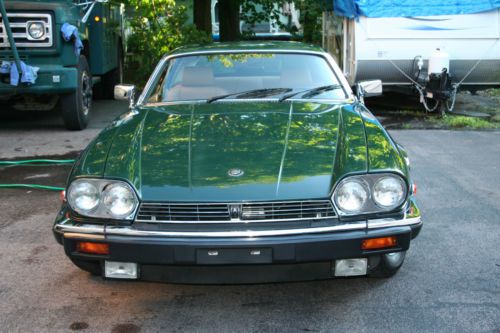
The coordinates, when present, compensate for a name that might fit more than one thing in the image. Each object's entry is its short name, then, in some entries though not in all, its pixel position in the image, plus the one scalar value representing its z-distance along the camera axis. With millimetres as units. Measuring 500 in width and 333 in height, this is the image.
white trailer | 10047
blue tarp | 9984
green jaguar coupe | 3252
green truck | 8281
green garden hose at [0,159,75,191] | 6199
